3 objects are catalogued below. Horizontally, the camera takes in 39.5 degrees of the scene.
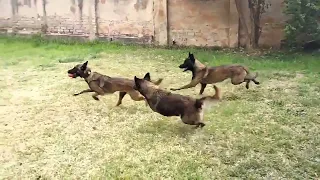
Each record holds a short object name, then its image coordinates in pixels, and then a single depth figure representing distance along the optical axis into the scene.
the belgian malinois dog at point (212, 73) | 6.45
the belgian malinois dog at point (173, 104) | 5.07
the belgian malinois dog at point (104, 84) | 6.06
